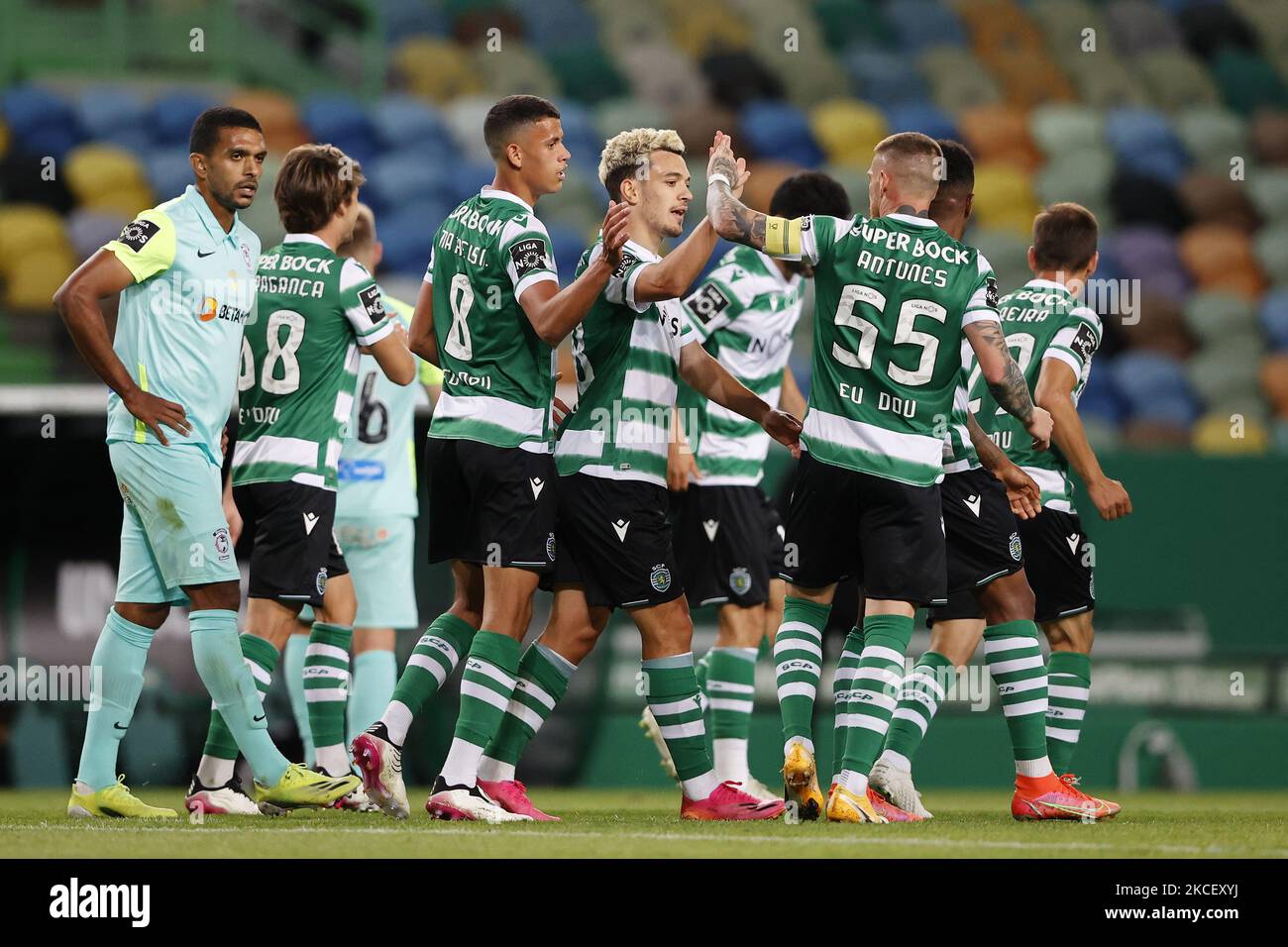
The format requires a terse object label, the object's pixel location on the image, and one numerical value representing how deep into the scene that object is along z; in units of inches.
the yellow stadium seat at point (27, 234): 508.4
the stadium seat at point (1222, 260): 586.6
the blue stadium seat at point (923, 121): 618.5
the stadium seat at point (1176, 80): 686.5
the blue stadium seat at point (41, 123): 561.0
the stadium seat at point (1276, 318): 562.6
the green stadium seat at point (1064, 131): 632.4
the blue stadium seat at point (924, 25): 719.7
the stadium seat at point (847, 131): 619.2
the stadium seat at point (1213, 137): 633.0
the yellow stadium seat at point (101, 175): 538.6
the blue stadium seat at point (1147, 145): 627.2
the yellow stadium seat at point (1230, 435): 506.0
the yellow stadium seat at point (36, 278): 500.1
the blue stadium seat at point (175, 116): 562.9
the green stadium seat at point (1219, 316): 560.1
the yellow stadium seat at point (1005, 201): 597.3
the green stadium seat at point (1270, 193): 613.3
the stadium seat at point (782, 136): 614.5
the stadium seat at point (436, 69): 676.1
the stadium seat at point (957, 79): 677.9
